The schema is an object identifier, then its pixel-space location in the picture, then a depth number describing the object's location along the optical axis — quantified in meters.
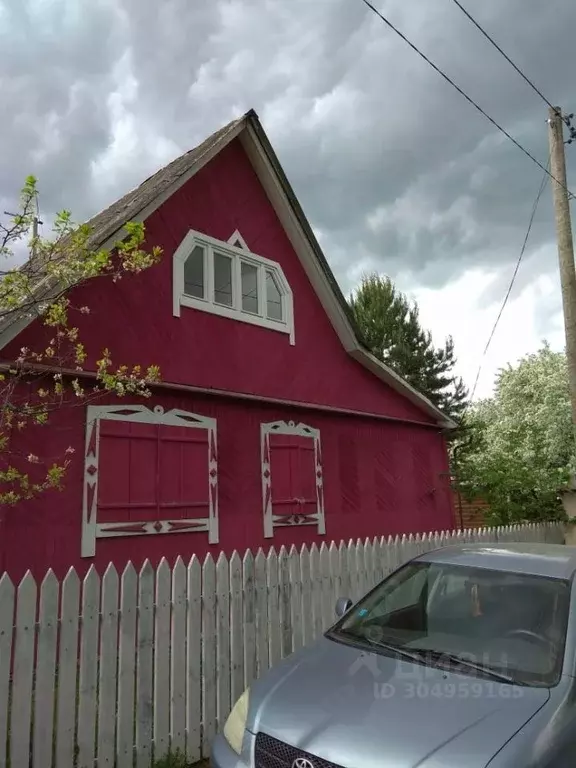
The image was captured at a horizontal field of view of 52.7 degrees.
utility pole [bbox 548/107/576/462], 8.96
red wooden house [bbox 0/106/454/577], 7.07
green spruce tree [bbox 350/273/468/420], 30.86
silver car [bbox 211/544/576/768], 2.48
